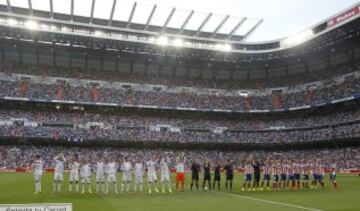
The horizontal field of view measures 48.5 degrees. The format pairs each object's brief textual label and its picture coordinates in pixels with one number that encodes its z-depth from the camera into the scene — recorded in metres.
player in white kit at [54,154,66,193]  25.89
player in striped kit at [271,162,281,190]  30.00
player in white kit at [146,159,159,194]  27.45
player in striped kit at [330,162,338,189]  31.03
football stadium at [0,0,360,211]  62.59
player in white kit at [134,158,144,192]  27.41
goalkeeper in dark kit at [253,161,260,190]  29.77
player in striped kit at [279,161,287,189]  30.27
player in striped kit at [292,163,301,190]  30.22
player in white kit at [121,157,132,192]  27.14
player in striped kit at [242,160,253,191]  28.80
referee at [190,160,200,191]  28.18
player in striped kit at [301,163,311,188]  30.27
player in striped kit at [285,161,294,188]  30.43
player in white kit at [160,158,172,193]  27.57
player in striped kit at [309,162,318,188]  30.72
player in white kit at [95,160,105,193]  26.78
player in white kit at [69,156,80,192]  26.63
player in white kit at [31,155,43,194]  25.42
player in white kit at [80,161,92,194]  26.69
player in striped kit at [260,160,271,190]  29.83
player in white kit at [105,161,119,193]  27.11
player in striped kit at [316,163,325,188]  30.34
